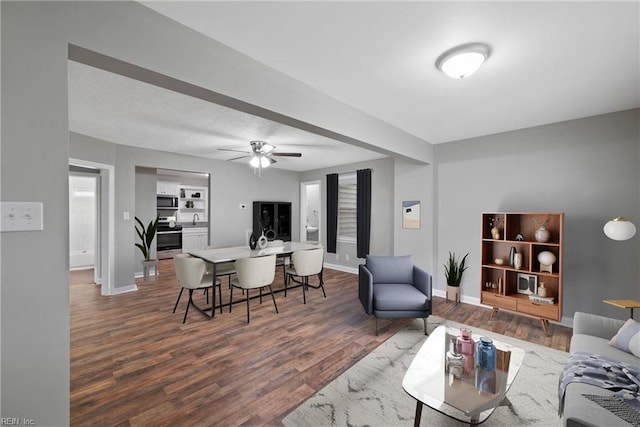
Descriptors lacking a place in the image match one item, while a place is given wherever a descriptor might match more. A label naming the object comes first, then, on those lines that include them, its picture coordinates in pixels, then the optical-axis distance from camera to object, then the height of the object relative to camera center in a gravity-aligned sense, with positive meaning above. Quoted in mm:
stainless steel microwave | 7340 +302
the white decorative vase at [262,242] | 4237 -495
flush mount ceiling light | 1772 +1103
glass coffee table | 1432 -1056
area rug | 1732 -1397
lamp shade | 2467 -153
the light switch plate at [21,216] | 1035 -17
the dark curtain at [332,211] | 6164 +42
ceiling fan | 3957 +920
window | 6129 +91
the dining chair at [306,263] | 3883 -771
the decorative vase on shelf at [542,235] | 3115 -265
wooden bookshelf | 3020 -694
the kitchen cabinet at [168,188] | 7391 +713
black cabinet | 6331 -147
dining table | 3328 -604
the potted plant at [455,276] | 3963 -987
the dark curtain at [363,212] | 5539 +17
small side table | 2206 -795
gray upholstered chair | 2896 -942
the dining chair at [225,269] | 3842 -881
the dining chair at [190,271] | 3164 -740
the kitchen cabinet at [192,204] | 7891 +262
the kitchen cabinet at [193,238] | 7432 -755
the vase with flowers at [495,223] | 3626 -141
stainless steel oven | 6957 -781
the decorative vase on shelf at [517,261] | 3260 -610
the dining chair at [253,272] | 3229 -758
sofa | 1275 -1013
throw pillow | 1811 -914
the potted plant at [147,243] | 5082 -626
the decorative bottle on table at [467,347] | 1789 -973
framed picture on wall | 4470 -19
